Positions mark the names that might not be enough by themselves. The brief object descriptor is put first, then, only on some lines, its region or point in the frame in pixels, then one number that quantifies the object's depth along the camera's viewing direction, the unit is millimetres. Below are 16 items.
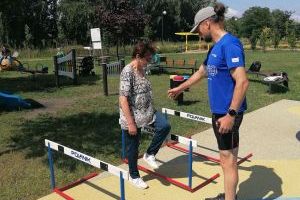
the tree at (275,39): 26332
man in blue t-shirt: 2465
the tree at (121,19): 16465
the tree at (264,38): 24189
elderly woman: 3150
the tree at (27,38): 24804
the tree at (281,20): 37449
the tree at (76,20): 30808
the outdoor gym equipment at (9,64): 12578
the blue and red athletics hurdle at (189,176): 3299
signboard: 11811
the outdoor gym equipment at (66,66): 9819
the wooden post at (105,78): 8175
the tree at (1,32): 24273
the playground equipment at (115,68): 9588
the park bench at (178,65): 11516
